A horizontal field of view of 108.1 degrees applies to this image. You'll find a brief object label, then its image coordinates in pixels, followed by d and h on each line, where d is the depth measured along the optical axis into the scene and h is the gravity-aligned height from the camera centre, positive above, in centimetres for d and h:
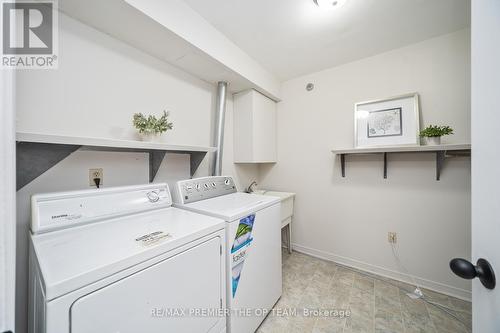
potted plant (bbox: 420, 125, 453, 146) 154 +28
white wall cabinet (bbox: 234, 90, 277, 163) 223 +48
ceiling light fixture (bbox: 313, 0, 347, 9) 131 +119
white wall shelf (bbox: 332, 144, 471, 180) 146 +14
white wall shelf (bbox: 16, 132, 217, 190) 88 +10
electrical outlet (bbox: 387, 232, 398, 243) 189 -76
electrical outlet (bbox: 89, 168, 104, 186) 122 -6
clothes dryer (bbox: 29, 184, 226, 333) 56 -37
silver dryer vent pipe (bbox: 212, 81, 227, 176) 193 +43
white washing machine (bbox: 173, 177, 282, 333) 111 -55
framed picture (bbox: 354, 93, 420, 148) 176 +45
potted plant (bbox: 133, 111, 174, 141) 133 +30
